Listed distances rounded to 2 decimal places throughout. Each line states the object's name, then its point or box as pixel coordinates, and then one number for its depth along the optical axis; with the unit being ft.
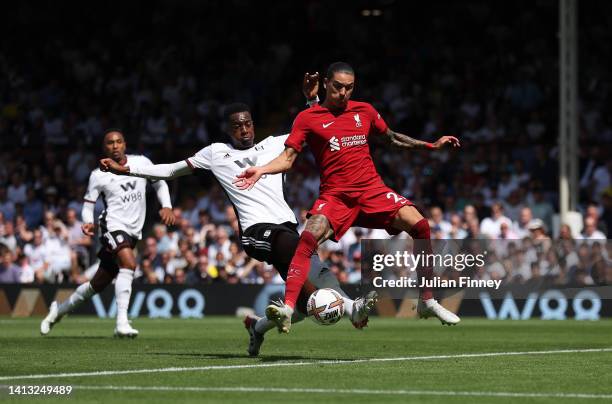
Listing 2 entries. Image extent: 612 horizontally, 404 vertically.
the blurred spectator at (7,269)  85.20
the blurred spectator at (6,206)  93.15
